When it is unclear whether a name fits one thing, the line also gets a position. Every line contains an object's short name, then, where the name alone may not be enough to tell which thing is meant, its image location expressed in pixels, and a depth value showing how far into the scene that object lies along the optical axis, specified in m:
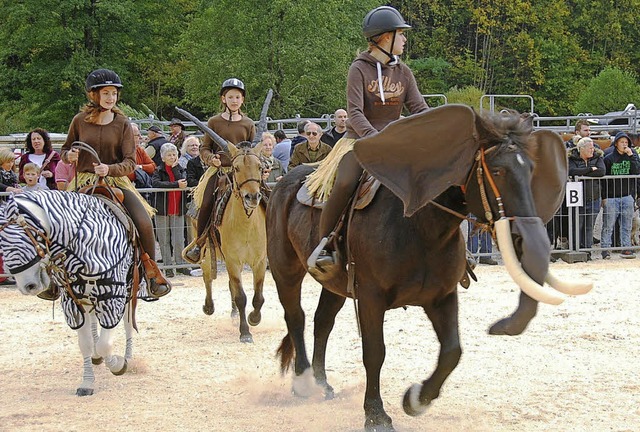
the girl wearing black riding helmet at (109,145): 8.27
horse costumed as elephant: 5.27
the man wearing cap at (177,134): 17.48
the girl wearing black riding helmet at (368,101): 6.74
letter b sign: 15.68
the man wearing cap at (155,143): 15.70
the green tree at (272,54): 35.38
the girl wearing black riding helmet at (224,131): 10.85
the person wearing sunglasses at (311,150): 13.70
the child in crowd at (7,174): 14.26
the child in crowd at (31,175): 13.58
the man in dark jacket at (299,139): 16.75
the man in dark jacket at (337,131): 14.36
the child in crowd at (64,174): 8.60
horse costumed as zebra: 7.03
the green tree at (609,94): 33.97
